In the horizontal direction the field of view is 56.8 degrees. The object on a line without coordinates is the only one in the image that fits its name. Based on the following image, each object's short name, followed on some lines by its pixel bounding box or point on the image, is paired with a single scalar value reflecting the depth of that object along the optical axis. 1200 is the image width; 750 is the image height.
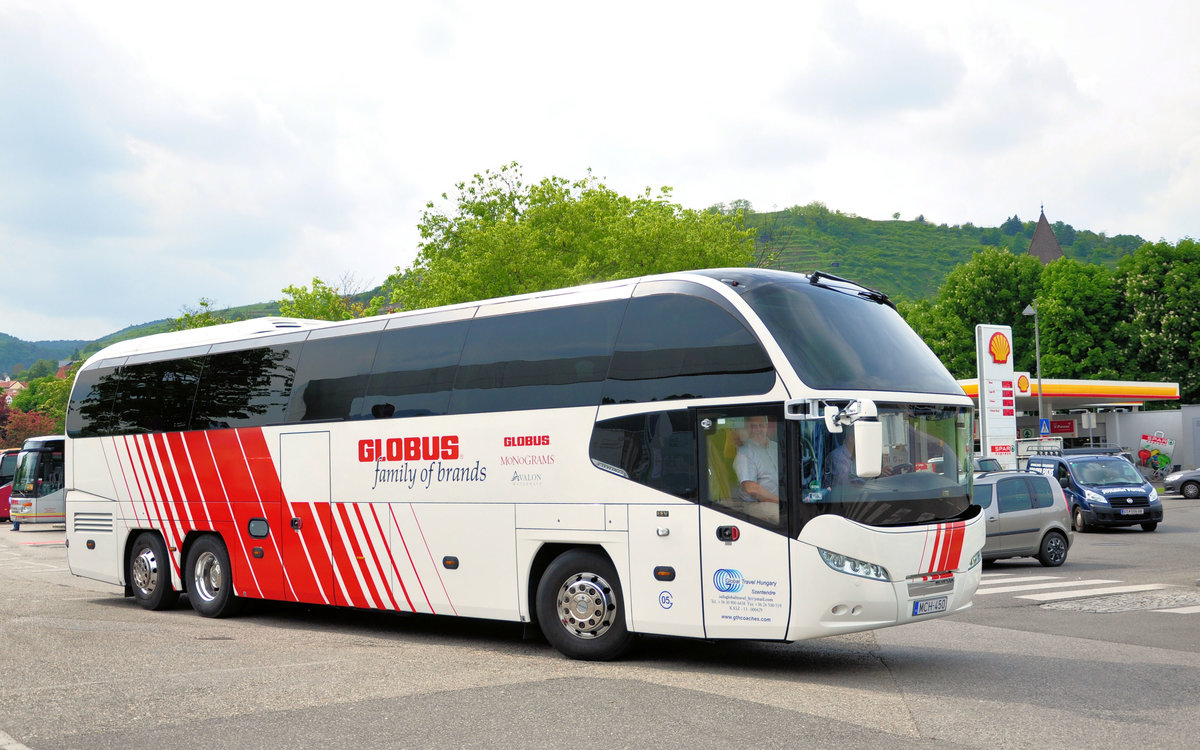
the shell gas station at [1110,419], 52.50
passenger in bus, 9.23
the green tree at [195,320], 57.88
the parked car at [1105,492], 27.41
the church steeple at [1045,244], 137.50
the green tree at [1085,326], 65.94
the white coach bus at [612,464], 9.14
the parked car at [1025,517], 19.53
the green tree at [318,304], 54.62
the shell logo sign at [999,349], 31.47
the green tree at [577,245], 36.00
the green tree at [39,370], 189.12
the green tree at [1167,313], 62.12
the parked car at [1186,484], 42.34
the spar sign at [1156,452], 52.66
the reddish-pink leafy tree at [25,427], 102.56
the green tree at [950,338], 69.44
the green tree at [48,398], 95.56
